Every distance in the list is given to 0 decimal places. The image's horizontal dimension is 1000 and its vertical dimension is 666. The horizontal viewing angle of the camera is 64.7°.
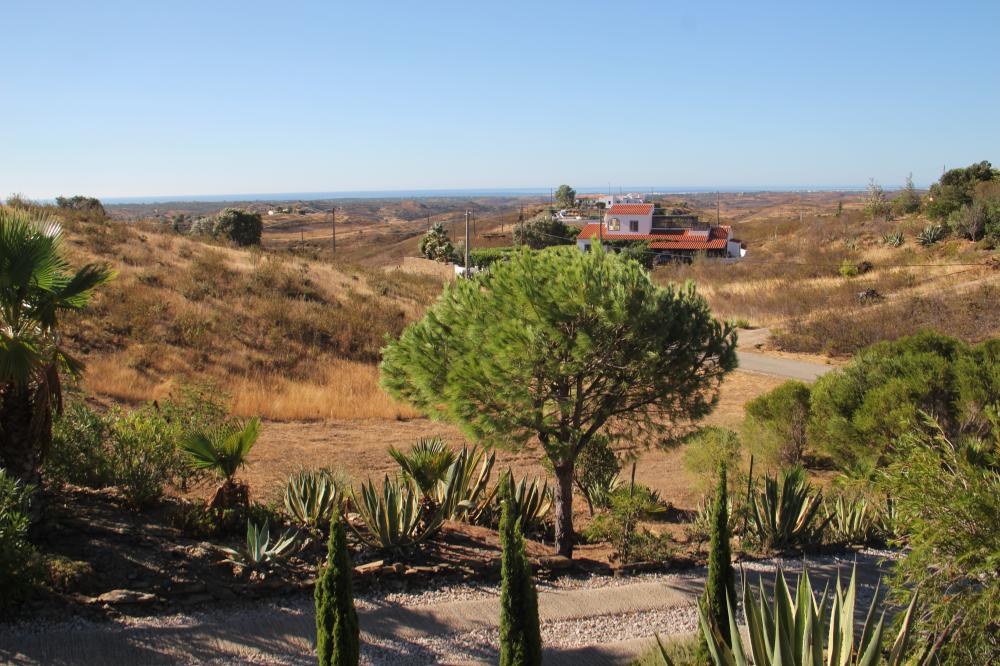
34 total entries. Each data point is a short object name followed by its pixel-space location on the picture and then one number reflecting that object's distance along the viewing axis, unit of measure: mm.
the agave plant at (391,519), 8453
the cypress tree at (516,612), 5363
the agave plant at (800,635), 4668
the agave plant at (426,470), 9391
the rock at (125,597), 7020
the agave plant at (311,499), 8805
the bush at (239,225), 53844
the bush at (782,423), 15070
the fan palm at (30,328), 7473
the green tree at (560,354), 8398
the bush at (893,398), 12828
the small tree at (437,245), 62594
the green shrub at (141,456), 8938
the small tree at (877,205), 61281
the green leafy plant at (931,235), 44812
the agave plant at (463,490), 9703
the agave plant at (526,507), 9984
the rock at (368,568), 7957
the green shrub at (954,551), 4980
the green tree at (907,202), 60469
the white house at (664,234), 63844
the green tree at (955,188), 49331
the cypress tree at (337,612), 5426
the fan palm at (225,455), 8242
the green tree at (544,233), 68688
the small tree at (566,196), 124375
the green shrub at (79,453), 8984
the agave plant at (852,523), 10055
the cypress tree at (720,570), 6008
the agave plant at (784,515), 9594
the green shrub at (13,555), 6562
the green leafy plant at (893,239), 46781
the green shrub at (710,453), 11883
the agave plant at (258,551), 7680
